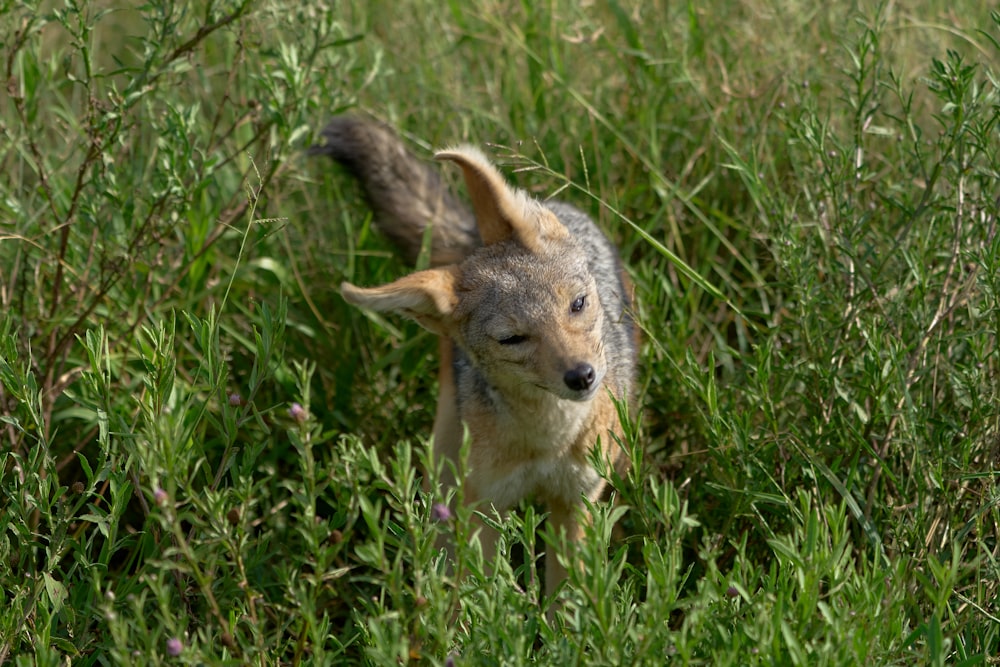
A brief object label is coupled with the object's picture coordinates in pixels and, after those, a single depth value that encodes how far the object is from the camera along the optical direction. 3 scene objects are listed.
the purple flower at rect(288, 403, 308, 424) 4.94
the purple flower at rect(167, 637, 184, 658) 4.51
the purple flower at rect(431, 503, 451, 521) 4.82
